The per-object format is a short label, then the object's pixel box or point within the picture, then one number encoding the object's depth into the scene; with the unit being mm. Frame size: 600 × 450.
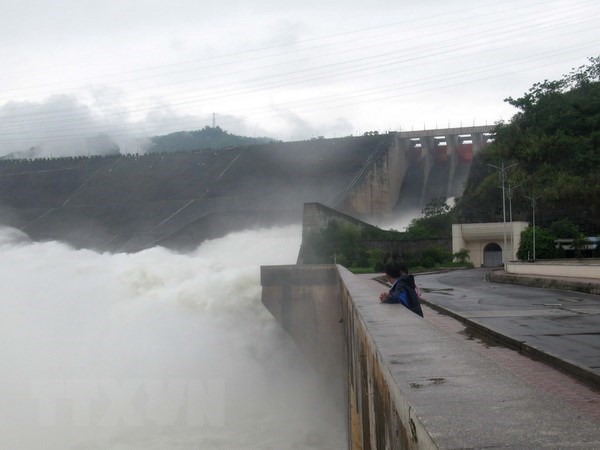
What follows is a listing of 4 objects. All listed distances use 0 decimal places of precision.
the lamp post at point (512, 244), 59000
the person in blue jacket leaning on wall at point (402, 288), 9562
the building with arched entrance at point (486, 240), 59344
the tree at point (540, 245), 53375
